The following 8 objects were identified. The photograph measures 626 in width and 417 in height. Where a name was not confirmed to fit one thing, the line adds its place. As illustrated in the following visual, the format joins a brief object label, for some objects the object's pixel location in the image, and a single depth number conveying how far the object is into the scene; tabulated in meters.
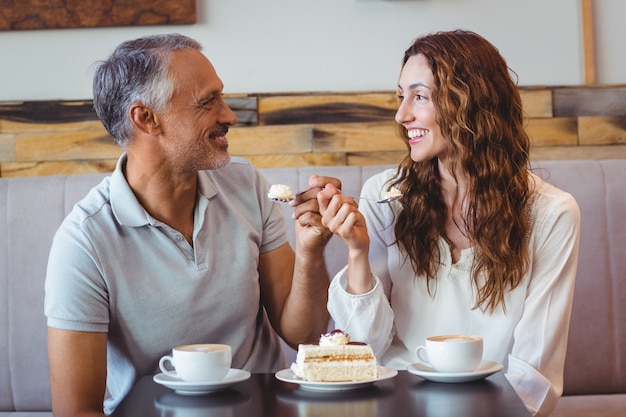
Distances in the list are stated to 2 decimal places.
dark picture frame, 2.50
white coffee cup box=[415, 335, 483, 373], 1.29
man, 1.58
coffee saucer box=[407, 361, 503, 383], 1.28
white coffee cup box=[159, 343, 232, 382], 1.29
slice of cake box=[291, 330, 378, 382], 1.30
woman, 1.68
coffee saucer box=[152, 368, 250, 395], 1.29
